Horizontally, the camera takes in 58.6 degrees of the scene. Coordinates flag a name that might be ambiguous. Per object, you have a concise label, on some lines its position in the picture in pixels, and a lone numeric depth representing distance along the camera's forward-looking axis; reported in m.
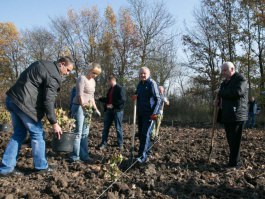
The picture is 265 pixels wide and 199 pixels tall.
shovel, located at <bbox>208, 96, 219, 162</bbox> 3.96
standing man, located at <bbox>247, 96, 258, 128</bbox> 11.05
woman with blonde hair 3.72
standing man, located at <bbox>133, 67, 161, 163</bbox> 3.79
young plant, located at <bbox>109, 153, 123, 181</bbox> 2.94
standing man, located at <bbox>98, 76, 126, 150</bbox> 4.90
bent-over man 2.99
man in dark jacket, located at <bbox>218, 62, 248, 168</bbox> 3.56
